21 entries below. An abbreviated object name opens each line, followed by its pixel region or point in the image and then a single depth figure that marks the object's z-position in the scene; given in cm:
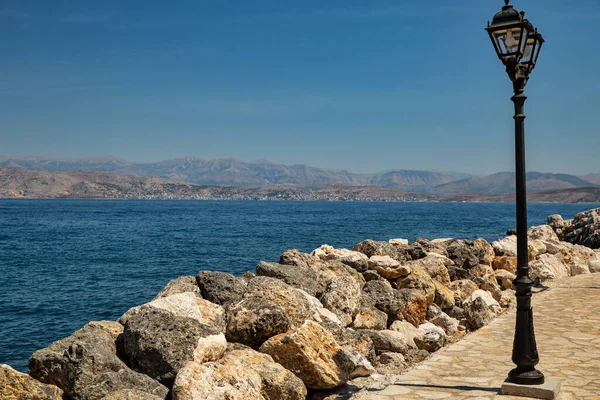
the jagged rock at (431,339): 1050
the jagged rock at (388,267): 1366
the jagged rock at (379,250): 1598
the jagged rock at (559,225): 3716
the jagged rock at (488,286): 1406
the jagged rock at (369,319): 1073
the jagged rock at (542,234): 2753
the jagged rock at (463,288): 1468
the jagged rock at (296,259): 1320
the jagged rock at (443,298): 1341
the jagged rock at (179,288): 1021
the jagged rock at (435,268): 1501
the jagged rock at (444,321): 1204
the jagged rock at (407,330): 1038
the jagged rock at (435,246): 1823
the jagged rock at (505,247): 2116
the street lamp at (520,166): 648
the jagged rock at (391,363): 892
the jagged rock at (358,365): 797
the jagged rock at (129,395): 609
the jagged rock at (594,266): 1870
